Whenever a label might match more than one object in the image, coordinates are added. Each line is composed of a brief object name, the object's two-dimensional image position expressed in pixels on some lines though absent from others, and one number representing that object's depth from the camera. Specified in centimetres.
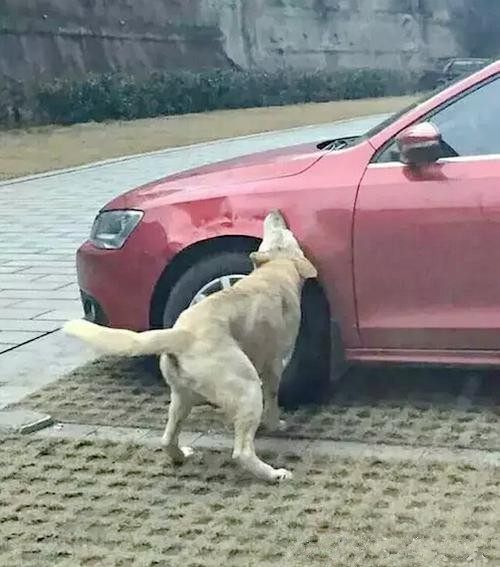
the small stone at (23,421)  548
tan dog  467
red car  538
